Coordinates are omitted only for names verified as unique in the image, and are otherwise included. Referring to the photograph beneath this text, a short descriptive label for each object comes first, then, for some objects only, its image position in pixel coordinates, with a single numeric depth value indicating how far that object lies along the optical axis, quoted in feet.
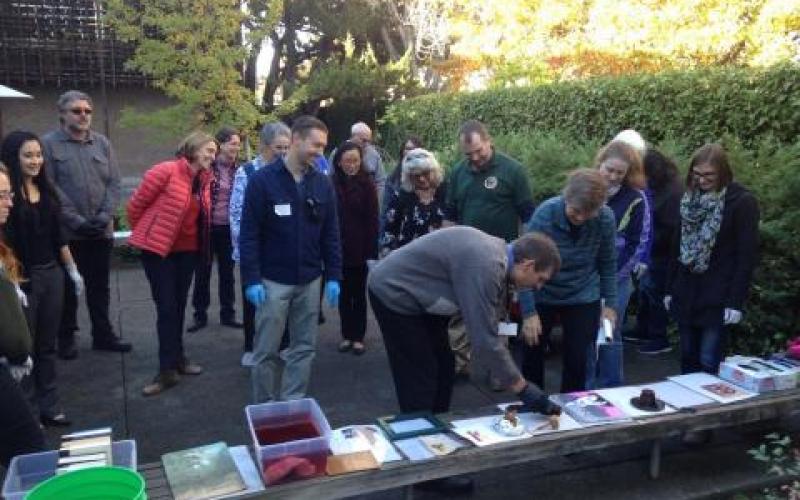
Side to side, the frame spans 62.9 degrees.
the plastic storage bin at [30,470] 8.32
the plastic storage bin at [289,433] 8.80
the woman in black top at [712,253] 12.35
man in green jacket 15.23
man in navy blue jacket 12.30
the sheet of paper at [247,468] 8.78
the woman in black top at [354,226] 17.29
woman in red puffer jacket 14.55
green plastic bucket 7.61
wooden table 8.85
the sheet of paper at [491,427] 10.05
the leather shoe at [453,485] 11.04
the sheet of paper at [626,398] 11.04
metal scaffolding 43.19
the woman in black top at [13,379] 8.68
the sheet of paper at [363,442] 9.57
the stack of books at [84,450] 8.58
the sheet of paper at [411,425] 10.29
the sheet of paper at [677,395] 11.48
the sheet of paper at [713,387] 11.65
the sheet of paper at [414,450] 9.48
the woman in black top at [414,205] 15.72
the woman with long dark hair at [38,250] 12.68
